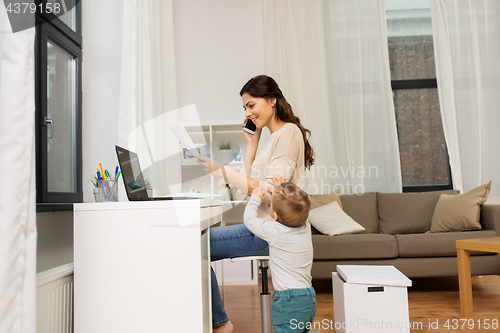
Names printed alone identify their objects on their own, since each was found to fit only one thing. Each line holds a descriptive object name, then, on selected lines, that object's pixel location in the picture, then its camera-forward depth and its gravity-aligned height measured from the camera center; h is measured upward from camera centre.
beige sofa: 2.71 -0.51
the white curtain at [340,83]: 3.78 +1.07
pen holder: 1.48 +0.02
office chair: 1.67 -0.56
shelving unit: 3.27 +0.14
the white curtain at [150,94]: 2.02 +0.66
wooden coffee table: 2.11 -0.51
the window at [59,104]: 1.52 +0.44
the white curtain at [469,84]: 3.74 +1.00
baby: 1.45 -0.26
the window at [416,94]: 4.00 +0.97
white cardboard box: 1.74 -0.57
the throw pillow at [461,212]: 2.87 -0.25
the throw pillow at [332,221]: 2.96 -0.29
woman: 1.53 +0.11
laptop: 1.40 +0.07
